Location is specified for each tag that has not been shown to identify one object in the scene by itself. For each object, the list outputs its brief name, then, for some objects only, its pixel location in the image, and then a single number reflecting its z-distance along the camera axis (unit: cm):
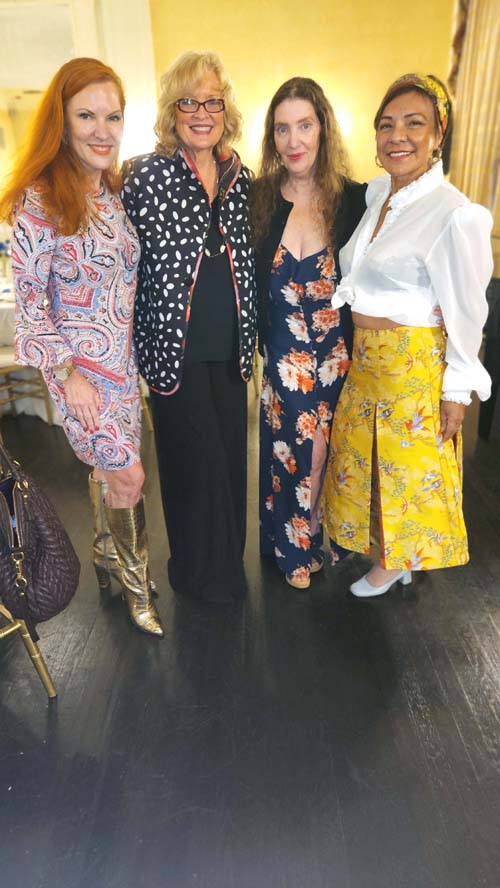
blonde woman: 156
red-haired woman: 136
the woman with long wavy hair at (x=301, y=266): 164
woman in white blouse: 151
